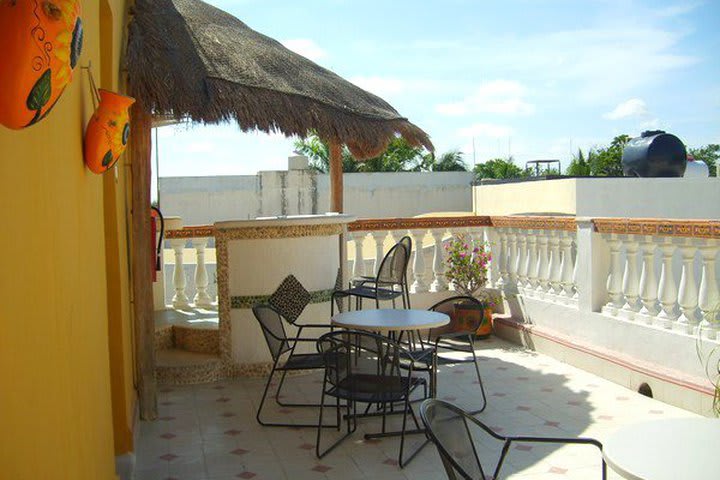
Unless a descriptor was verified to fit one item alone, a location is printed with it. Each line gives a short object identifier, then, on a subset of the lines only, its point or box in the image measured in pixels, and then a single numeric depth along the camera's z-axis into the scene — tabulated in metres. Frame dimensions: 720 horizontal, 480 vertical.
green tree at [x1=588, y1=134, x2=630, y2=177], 27.64
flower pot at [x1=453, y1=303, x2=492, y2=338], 8.23
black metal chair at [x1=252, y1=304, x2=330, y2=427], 5.47
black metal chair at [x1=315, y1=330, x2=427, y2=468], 4.66
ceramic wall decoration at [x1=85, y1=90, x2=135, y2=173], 3.07
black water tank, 14.21
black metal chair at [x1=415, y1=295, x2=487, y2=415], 5.30
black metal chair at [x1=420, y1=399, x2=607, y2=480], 2.72
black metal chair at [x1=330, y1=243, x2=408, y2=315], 7.25
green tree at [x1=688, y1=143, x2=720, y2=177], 41.90
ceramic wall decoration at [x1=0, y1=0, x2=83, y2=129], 1.53
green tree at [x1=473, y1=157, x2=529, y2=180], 33.44
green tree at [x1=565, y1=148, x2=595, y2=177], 27.52
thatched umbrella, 5.89
